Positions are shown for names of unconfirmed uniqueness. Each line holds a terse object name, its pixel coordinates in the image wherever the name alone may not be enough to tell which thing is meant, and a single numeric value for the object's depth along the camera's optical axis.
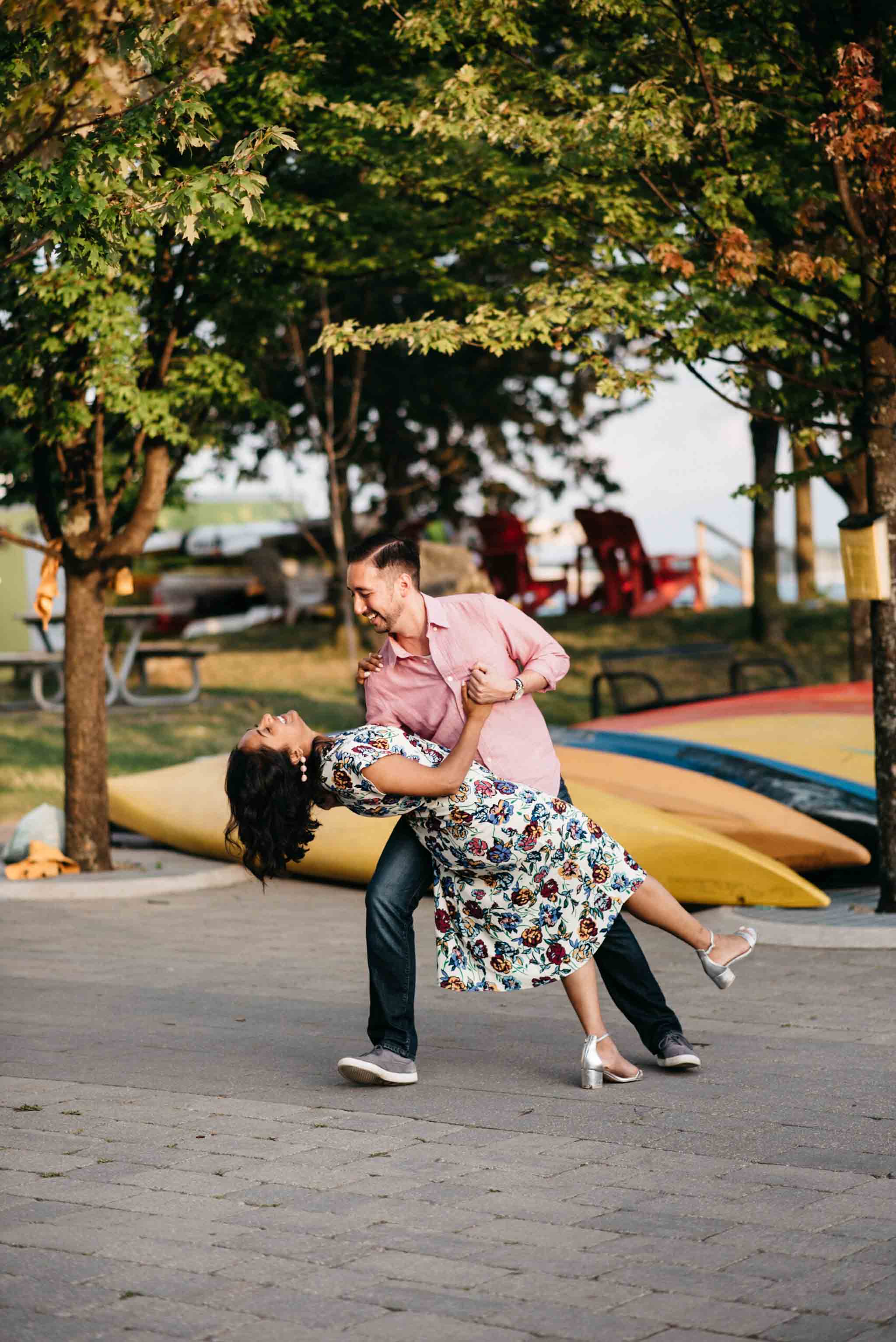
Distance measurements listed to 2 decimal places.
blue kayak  9.77
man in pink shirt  5.18
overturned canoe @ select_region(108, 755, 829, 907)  8.73
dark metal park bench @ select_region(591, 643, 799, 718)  13.43
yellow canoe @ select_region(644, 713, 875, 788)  10.36
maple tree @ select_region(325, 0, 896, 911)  8.22
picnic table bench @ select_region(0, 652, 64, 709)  18.41
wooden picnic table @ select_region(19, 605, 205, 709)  18.91
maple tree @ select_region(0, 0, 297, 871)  5.20
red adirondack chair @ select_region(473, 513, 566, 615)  25.36
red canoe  11.83
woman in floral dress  5.08
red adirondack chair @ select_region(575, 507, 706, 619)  25.23
